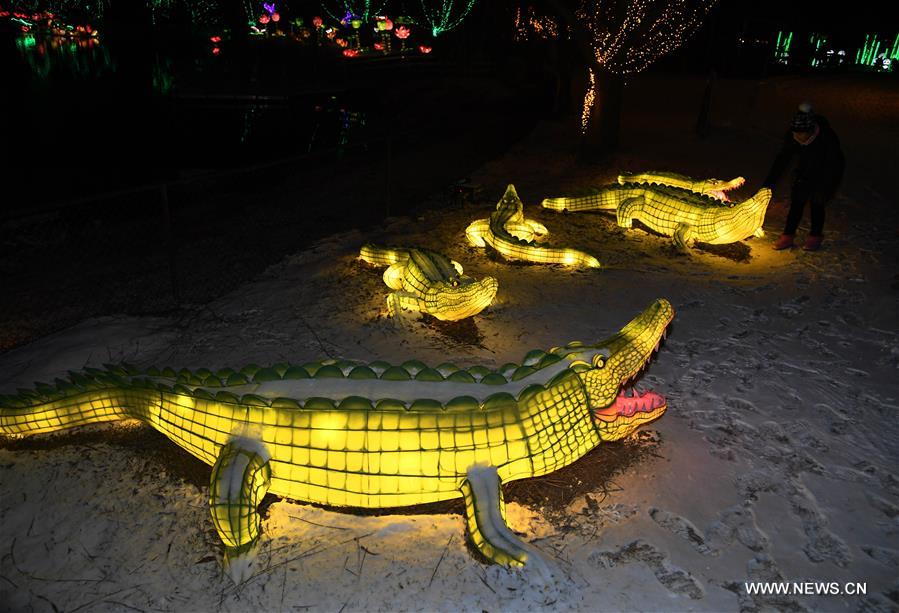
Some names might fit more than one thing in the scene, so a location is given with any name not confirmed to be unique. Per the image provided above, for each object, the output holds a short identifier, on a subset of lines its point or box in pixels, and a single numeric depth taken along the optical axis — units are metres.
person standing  6.44
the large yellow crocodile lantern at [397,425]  2.92
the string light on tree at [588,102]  12.09
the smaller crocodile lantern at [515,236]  6.63
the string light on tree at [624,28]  10.87
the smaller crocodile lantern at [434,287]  5.13
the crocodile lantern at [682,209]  6.62
